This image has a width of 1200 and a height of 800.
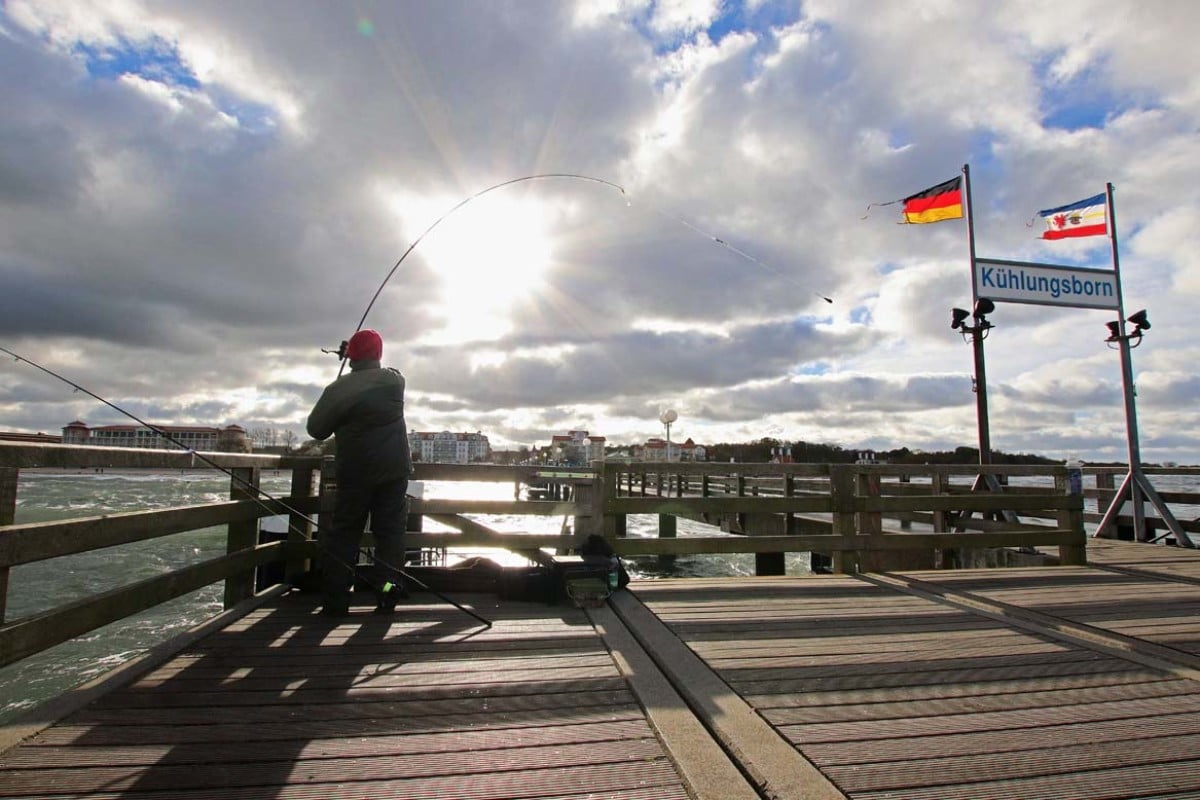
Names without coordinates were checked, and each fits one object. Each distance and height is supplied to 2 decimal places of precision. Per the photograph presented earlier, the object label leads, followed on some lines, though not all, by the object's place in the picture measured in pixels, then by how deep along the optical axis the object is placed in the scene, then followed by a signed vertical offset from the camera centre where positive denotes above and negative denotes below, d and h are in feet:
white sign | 25.84 +7.38
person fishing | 11.94 -0.24
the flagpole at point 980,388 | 25.46 +3.06
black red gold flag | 29.76 +12.61
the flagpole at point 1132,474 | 25.08 -0.30
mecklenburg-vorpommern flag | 28.27 +11.20
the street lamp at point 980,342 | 25.40 +4.91
